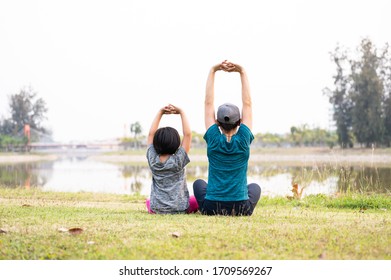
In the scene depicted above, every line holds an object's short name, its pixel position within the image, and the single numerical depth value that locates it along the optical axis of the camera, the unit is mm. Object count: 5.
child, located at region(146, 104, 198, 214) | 4812
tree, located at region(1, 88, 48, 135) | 58344
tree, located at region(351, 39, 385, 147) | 35719
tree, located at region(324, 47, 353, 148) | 38656
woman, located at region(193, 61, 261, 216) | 4520
